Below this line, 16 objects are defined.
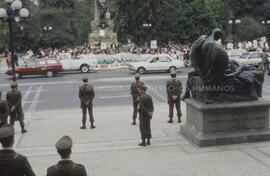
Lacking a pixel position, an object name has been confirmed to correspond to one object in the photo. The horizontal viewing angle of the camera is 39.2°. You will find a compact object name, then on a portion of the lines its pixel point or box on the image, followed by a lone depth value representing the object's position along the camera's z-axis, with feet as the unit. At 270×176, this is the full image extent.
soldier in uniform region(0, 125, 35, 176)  16.79
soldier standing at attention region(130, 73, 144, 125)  43.42
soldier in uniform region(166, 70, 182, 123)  43.68
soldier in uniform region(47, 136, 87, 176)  16.17
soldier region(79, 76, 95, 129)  42.09
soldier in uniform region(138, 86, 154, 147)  34.04
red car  96.53
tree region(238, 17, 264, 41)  223.51
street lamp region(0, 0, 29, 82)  53.11
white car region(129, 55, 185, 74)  99.55
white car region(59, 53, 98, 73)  107.37
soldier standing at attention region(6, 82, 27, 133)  40.01
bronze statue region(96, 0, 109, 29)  155.94
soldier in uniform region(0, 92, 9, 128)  35.29
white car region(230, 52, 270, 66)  102.06
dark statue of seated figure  33.83
